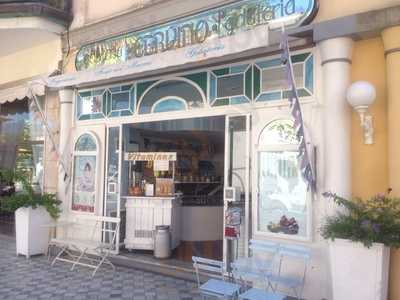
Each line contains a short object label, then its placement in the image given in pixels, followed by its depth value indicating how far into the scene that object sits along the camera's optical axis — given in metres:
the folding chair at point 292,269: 4.47
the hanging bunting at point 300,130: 4.18
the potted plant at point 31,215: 7.09
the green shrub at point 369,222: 3.82
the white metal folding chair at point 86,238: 6.38
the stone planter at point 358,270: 3.87
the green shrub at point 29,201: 7.09
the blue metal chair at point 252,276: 3.94
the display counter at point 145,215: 7.11
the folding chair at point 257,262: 4.58
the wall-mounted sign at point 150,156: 7.14
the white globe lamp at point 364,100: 4.17
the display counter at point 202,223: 8.09
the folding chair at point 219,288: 4.04
